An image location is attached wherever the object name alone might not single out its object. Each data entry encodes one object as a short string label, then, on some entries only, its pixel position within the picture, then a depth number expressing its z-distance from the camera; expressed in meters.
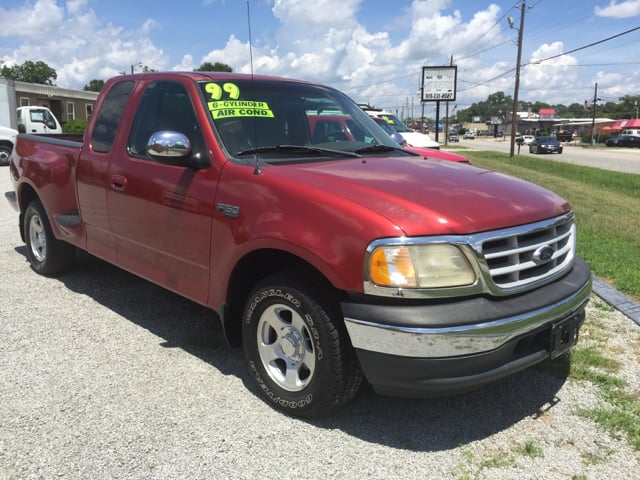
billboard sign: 32.50
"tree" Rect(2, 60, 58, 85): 98.75
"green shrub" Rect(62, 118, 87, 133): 33.38
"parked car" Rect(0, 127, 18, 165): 19.58
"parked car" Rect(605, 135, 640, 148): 55.53
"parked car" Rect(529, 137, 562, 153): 42.66
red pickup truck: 2.56
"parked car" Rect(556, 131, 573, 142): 79.06
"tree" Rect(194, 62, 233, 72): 60.67
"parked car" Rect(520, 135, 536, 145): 73.21
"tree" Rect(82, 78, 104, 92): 100.66
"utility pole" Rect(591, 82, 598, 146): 77.31
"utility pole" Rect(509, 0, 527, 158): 34.81
